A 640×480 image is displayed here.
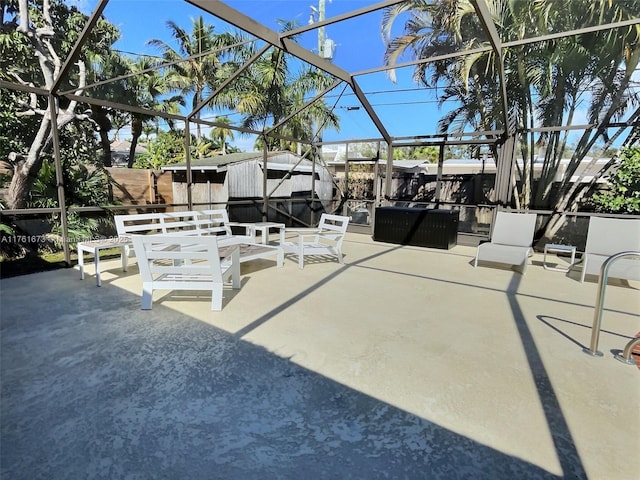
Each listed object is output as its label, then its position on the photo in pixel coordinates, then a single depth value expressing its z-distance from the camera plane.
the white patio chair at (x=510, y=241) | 5.14
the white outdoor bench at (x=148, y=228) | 4.27
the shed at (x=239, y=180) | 8.08
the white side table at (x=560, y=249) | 5.32
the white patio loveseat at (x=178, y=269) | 3.20
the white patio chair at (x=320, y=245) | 5.09
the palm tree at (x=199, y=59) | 13.74
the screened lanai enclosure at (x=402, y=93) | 5.55
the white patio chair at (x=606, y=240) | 4.71
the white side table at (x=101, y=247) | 4.11
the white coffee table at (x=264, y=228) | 5.57
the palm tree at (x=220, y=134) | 17.48
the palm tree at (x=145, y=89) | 12.91
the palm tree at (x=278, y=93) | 12.89
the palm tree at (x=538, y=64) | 6.32
